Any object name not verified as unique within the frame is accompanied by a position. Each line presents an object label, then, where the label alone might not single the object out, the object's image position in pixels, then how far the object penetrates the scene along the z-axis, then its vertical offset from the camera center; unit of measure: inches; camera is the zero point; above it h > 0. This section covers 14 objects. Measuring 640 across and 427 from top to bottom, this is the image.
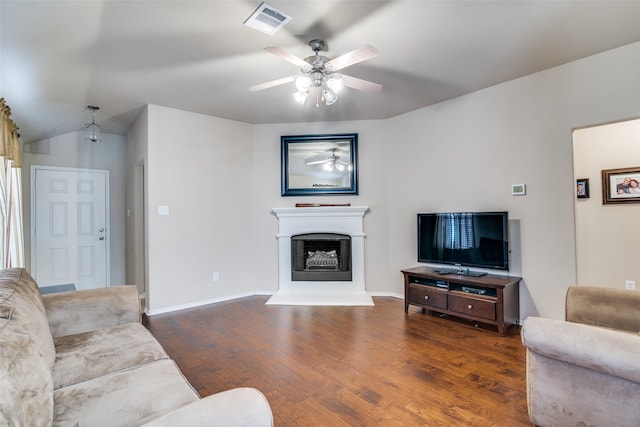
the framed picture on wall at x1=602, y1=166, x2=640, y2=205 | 133.2 +12.2
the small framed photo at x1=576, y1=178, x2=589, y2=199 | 147.2 +12.2
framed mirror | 175.6 +30.6
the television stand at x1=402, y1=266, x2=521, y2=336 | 115.7 -33.2
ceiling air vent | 77.7 +53.1
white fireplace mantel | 170.1 -11.7
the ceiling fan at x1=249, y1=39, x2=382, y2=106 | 88.0 +44.2
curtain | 109.4 +10.7
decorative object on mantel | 171.8 +7.2
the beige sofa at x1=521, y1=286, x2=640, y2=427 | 51.5 -29.7
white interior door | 174.7 -3.7
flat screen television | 123.9 -10.6
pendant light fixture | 144.7 +43.0
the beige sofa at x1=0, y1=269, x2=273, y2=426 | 35.3 -25.5
